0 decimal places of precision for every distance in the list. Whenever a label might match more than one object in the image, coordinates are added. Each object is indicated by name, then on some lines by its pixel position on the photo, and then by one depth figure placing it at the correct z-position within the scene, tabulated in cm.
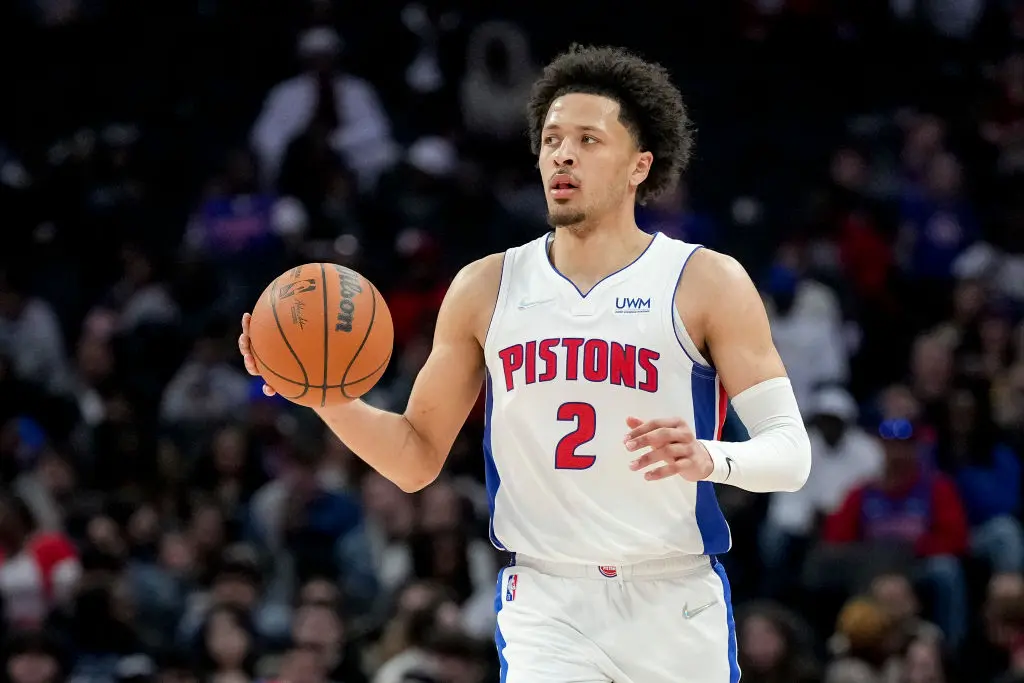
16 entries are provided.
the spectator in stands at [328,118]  2575
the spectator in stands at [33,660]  1725
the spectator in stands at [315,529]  1914
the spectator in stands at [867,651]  1620
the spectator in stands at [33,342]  2320
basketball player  935
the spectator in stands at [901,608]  1628
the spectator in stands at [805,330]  2180
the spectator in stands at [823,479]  1880
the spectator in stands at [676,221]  2333
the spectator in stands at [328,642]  1709
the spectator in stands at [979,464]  1906
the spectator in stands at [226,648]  1728
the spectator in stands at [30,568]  1900
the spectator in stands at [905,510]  1839
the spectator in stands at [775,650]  1591
